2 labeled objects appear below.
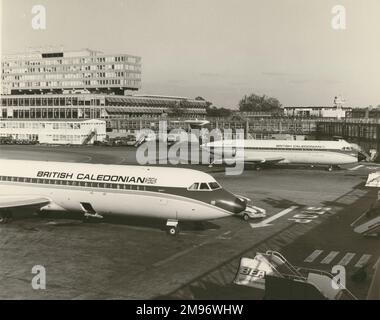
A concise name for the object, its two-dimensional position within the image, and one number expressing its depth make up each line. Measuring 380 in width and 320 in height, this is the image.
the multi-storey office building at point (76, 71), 161.25
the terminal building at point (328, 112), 131.52
